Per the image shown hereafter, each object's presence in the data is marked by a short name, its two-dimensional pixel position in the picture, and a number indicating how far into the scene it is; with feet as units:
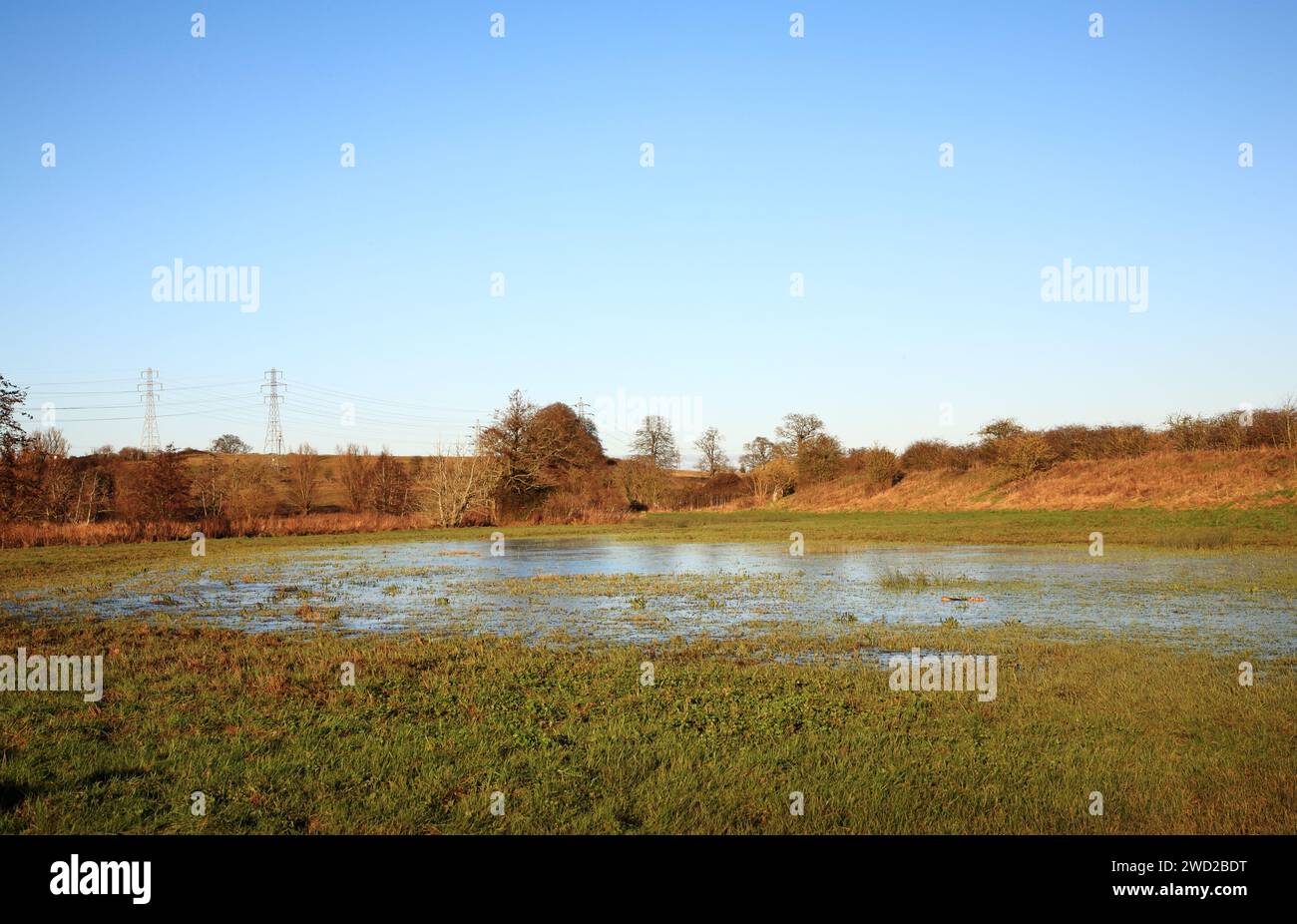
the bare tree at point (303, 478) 278.26
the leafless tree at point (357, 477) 270.26
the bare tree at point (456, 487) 219.82
